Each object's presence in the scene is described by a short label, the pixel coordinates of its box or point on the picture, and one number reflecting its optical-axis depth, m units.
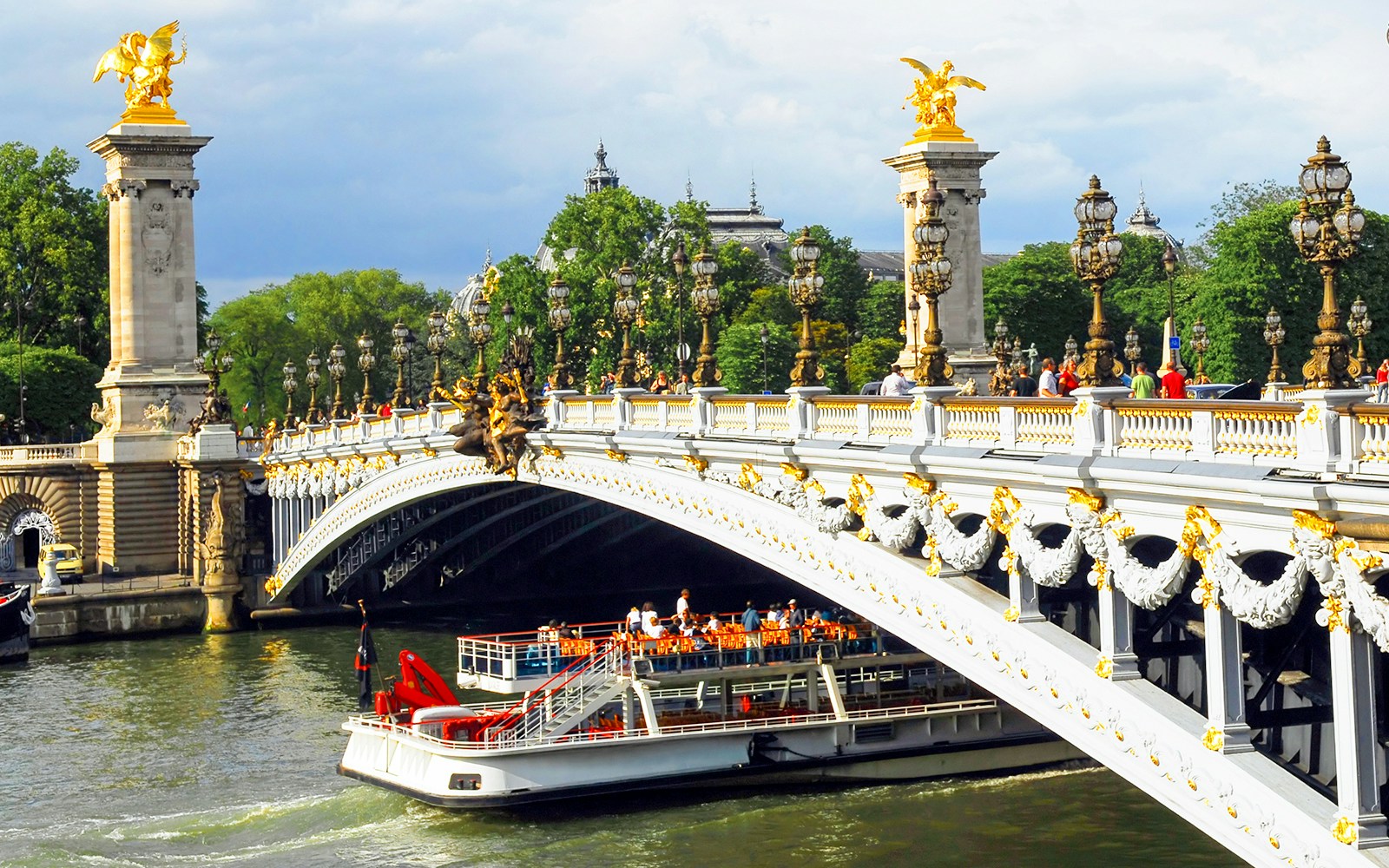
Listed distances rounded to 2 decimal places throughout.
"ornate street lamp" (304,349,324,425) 61.31
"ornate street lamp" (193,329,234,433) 60.81
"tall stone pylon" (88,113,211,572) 63.06
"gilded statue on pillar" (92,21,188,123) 65.25
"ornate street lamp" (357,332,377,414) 55.10
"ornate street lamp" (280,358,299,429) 66.19
